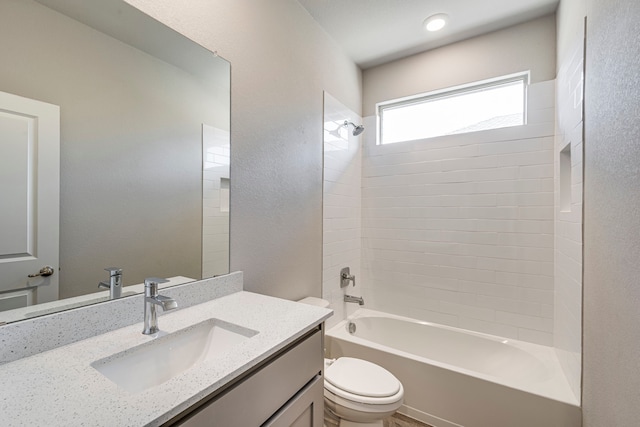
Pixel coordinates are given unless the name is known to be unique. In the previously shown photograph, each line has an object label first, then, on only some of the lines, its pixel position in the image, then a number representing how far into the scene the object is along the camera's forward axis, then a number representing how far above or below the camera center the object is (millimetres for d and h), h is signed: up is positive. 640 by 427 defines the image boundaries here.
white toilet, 1385 -913
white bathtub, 1510 -1034
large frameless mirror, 823 +213
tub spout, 2492 -762
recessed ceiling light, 2029 +1444
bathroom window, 2227 +920
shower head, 2388 +725
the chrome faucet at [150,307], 933 -322
